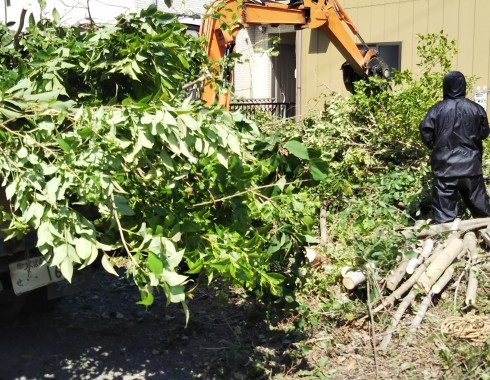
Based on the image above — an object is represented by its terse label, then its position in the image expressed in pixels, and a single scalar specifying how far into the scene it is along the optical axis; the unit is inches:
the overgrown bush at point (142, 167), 130.3
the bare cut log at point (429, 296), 218.7
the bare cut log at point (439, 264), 230.1
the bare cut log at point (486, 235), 254.7
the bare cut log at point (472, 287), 222.8
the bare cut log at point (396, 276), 232.7
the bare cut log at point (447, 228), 259.4
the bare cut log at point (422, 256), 236.7
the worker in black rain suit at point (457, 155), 277.1
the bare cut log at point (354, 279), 238.4
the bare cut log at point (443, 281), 228.2
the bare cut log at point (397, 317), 213.9
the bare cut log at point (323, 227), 299.7
